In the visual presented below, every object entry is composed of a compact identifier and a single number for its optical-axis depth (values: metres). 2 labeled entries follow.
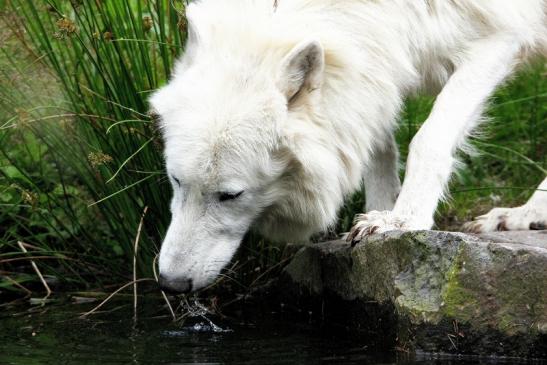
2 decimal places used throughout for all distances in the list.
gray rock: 6.78
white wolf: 7.29
